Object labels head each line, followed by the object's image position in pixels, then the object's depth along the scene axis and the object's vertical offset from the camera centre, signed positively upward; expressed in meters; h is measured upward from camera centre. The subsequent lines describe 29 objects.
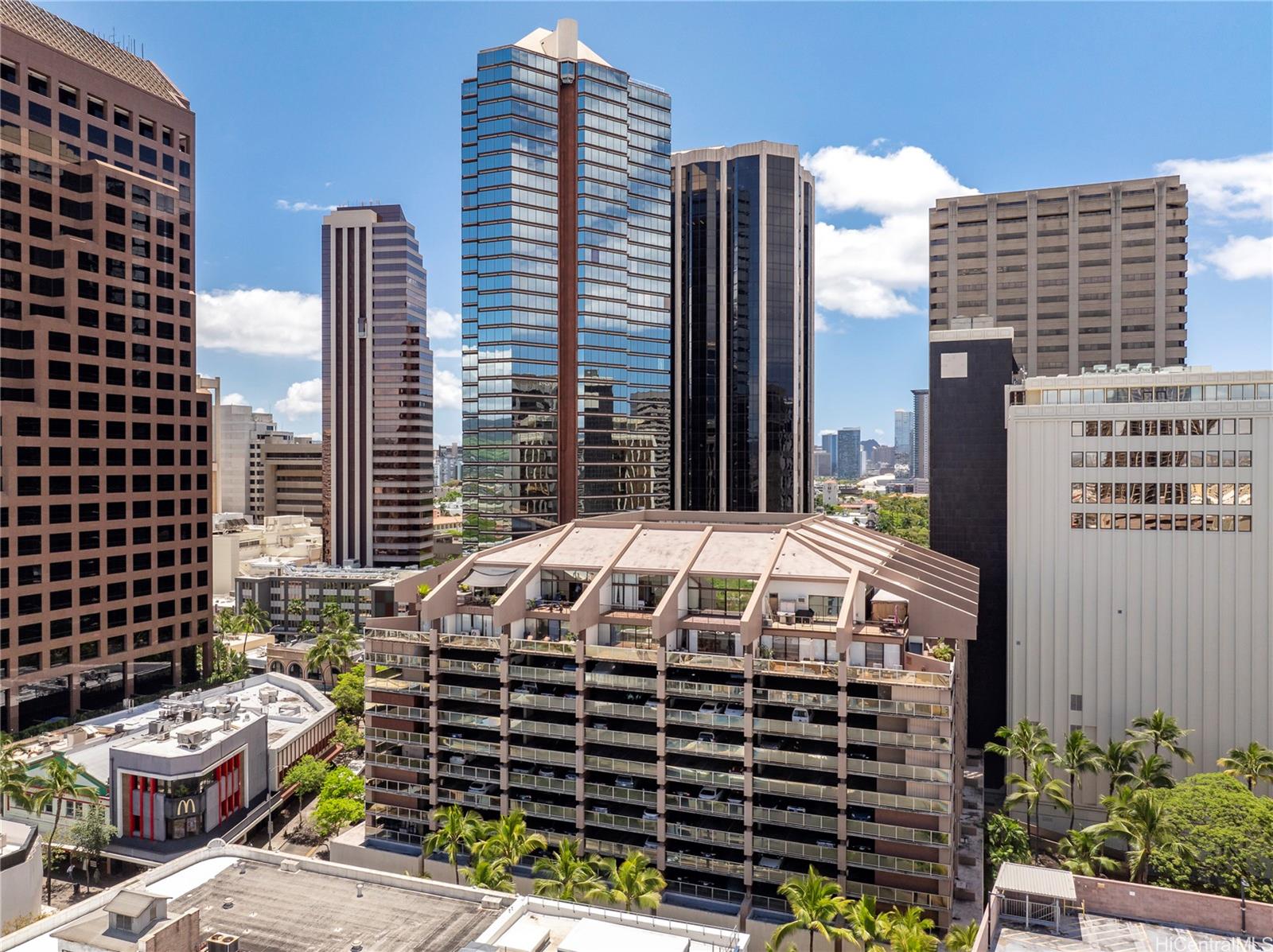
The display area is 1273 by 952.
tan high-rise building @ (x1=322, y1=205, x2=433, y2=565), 155.62 +14.37
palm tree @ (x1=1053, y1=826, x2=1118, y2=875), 46.03 -23.31
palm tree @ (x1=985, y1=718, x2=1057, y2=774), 57.16 -20.05
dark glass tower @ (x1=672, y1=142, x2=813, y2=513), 140.12 +25.92
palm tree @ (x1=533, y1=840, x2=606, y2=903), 41.62 -22.21
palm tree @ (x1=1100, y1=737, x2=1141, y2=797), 55.88 -20.68
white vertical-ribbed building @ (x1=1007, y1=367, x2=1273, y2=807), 58.84 -6.44
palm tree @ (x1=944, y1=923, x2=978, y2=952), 36.97 -22.26
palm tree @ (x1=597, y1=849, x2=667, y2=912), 41.44 -22.27
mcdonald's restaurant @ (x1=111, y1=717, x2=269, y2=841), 60.00 -24.47
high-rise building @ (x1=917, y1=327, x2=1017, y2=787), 70.44 -0.55
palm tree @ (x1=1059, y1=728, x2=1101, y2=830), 55.88 -20.63
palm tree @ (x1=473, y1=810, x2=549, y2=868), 45.00 -21.56
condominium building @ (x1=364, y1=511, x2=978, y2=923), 45.44 -15.12
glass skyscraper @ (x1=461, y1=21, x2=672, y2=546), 110.38 +26.39
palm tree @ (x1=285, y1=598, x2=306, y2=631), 134.38 -23.32
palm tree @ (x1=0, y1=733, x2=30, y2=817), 55.94 -22.31
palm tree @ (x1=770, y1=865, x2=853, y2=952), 38.31 -21.73
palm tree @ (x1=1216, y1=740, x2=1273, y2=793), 53.66 -20.28
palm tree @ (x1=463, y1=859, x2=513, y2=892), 42.69 -22.37
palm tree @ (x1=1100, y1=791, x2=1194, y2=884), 45.50 -21.44
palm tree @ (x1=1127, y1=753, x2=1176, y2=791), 53.84 -21.05
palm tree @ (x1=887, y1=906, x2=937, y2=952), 34.69 -21.16
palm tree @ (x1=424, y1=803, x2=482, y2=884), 47.06 -22.03
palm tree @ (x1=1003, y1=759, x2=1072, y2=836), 52.69 -21.80
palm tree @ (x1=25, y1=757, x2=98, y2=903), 56.16 -23.70
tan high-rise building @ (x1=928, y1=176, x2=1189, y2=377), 117.69 +31.38
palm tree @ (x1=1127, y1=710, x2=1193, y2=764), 56.45 -19.29
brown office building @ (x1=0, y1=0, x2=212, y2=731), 85.00 +10.17
